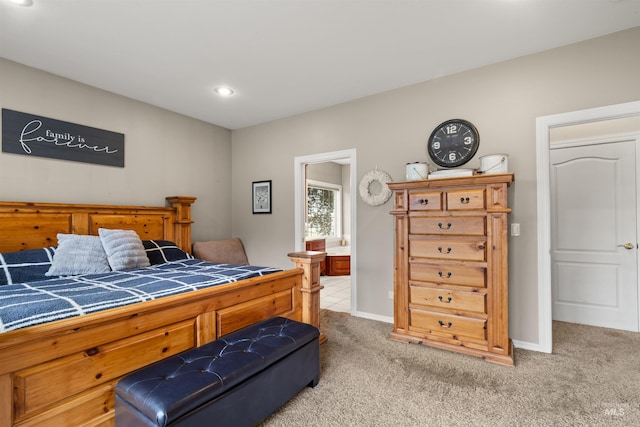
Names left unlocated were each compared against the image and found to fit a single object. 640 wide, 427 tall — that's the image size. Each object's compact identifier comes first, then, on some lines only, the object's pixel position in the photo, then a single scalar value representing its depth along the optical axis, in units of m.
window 6.93
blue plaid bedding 1.39
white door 3.11
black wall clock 2.90
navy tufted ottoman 1.28
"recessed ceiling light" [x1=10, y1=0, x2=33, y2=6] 1.95
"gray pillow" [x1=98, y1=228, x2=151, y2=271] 2.66
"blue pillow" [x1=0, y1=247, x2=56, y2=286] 2.24
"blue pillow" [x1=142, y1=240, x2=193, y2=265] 3.12
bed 1.22
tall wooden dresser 2.44
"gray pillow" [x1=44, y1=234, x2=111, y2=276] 2.44
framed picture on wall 4.37
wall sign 2.70
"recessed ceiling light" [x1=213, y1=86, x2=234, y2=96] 3.30
